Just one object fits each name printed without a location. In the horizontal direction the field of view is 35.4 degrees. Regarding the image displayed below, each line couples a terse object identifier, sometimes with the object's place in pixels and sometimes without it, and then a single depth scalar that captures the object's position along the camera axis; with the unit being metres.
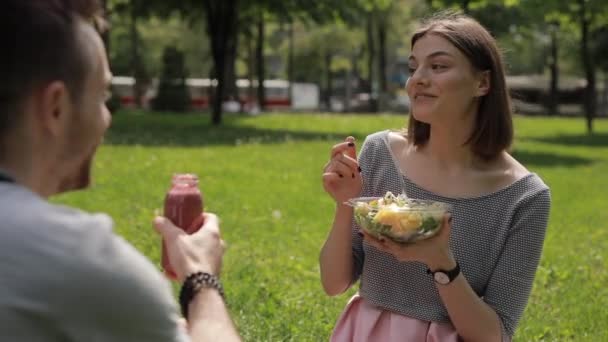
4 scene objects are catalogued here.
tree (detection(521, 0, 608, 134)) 25.05
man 1.47
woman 3.15
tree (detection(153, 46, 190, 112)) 34.69
